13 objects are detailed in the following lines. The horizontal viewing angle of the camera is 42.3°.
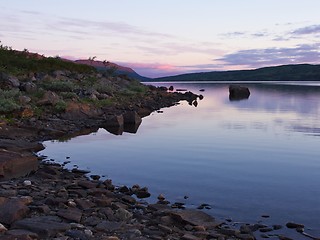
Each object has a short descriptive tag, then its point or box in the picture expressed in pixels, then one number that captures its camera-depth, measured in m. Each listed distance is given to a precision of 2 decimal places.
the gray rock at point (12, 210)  7.11
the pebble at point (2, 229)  6.55
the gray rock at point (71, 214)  7.59
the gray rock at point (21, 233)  6.33
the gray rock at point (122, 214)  8.12
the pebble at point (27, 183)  9.96
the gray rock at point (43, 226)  6.71
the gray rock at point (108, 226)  7.29
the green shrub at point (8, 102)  22.11
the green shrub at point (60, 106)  25.47
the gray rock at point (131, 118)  26.66
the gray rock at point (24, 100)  24.88
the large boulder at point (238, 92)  76.09
